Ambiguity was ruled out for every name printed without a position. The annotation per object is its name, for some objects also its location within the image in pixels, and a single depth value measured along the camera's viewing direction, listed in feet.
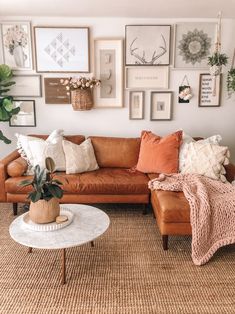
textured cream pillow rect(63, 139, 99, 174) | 11.37
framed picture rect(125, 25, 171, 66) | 12.60
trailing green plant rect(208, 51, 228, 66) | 11.95
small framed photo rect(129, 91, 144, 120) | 13.23
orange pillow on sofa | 11.33
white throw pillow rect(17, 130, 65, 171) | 11.30
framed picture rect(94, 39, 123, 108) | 12.76
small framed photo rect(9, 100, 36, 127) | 13.33
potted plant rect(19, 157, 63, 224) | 7.48
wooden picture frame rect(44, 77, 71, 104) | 13.07
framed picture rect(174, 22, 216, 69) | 12.64
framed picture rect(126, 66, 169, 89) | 12.97
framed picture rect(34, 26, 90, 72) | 12.61
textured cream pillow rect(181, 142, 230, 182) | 10.59
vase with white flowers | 12.43
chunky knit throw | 8.25
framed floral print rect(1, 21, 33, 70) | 12.62
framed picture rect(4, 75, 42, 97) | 13.08
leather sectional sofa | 10.69
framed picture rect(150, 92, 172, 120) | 13.21
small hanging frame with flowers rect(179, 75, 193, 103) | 13.10
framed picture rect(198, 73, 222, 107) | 13.08
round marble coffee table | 6.86
